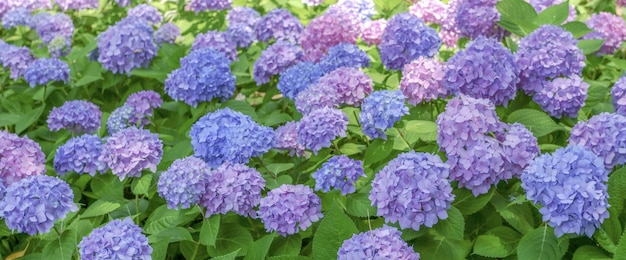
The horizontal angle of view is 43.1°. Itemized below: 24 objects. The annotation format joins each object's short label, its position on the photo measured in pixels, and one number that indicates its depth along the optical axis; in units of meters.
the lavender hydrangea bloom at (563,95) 2.71
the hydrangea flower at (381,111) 2.56
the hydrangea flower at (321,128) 2.61
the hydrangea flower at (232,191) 2.43
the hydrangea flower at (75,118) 3.41
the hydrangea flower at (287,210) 2.34
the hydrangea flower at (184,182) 2.42
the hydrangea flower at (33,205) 2.37
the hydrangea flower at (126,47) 3.80
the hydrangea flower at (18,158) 2.86
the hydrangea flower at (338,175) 2.43
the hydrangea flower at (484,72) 2.62
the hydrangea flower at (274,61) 3.51
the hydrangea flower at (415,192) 2.11
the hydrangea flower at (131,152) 2.68
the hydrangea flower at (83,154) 2.87
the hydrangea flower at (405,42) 3.13
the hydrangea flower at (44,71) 3.77
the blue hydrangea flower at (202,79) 3.21
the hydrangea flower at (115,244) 2.20
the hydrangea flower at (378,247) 2.04
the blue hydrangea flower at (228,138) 2.64
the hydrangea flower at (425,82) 2.77
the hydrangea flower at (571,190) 1.99
